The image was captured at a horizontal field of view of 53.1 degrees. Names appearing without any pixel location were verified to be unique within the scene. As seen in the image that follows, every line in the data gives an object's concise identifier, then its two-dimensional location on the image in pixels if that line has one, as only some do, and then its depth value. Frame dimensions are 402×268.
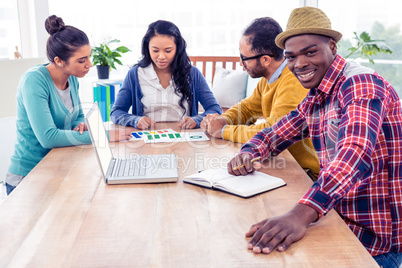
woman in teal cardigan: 1.76
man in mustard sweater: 1.73
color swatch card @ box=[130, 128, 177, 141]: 1.92
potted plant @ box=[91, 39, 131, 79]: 3.81
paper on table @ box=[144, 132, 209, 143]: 1.87
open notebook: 1.23
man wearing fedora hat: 1.00
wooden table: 0.88
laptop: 1.34
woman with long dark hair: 2.30
